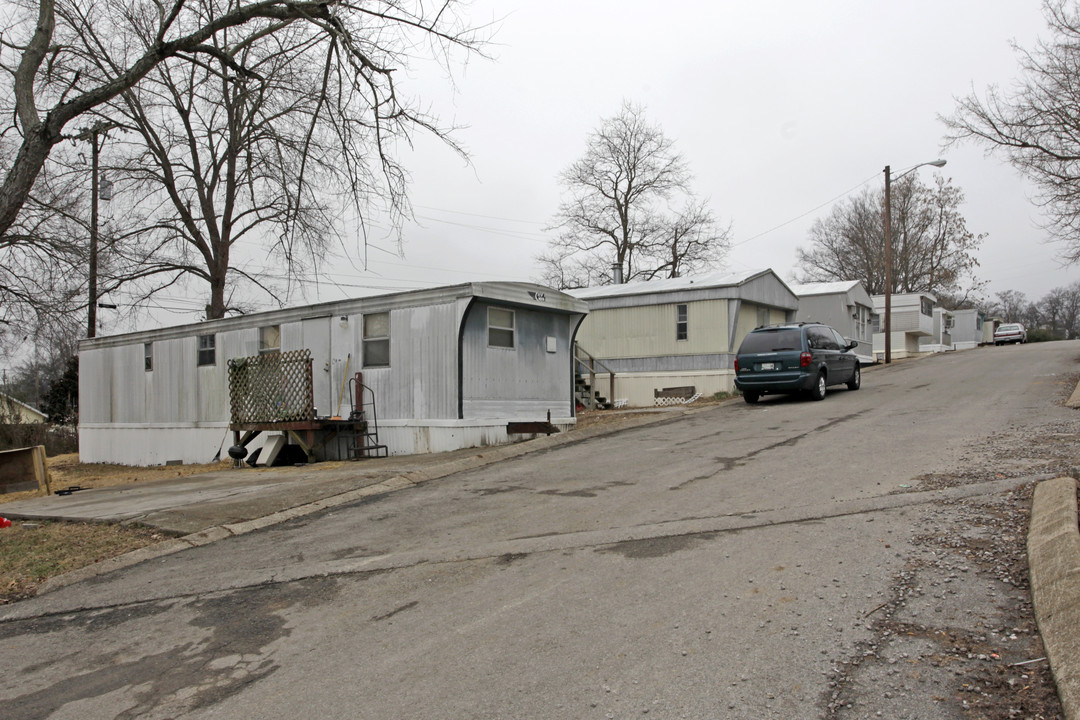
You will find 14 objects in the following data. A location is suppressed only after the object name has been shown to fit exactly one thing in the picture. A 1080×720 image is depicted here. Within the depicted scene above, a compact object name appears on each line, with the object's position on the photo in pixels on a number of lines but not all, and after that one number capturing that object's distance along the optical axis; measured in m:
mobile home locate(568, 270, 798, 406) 21.44
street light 28.20
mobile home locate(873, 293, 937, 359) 39.12
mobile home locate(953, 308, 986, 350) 51.69
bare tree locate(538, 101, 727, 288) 43.50
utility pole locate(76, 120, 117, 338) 19.83
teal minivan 16.28
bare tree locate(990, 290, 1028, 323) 89.88
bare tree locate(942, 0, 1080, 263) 18.11
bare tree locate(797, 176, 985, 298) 49.59
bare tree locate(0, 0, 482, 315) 8.37
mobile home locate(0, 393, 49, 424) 26.79
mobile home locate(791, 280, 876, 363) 31.20
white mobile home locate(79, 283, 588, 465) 13.40
